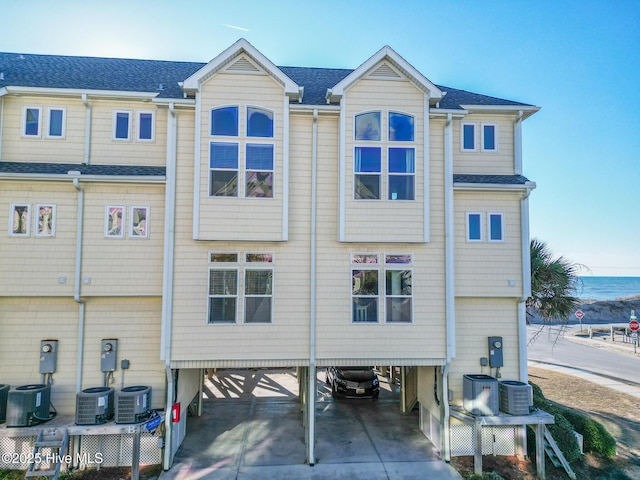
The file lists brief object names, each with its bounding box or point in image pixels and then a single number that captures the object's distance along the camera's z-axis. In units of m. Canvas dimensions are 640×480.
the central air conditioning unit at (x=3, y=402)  8.00
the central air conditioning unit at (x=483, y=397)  8.44
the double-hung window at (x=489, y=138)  9.92
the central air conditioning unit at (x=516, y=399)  8.38
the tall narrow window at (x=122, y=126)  9.23
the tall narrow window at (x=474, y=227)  9.41
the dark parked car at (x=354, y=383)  12.44
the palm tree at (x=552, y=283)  11.23
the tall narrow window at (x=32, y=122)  9.02
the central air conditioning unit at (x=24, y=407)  7.66
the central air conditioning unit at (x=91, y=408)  7.80
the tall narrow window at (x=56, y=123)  9.07
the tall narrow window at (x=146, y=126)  9.30
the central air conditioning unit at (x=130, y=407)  7.87
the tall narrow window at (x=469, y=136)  9.91
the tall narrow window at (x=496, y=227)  9.43
